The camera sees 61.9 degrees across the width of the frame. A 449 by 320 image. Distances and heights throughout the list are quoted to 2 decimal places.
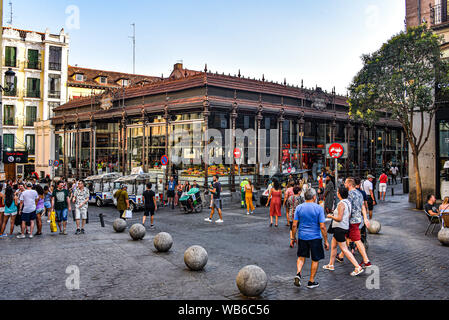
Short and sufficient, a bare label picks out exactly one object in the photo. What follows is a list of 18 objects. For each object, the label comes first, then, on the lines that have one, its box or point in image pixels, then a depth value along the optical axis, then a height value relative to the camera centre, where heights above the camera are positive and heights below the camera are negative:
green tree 17.80 +4.19
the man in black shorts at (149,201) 14.66 -1.45
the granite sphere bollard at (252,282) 6.73 -2.13
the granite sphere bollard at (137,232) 12.12 -2.20
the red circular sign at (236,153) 22.79 +0.66
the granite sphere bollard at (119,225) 13.82 -2.26
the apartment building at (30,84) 44.84 +10.05
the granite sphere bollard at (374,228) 13.08 -2.25
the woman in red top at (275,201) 14.53 -1.46
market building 24.89 +2.78
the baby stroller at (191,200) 19.50 -1.90
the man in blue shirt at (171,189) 22.17 -1.48
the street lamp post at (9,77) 18.28 +4.29
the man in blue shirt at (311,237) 7.26 -1.43
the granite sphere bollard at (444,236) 10.96 -2.14
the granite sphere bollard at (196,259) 8.47 -2.16
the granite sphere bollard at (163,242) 10.34 -2.18
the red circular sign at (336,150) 14.91 +0.55
